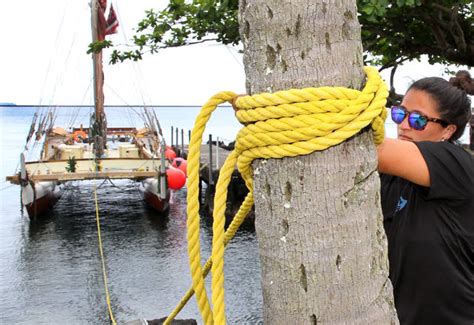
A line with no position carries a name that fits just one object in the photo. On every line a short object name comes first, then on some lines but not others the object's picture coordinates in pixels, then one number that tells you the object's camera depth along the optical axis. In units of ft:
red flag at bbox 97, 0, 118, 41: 78.67
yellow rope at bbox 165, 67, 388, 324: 4.56
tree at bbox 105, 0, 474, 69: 25.44
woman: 6.75
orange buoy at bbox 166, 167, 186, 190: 65.77
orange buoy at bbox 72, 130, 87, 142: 95.14
